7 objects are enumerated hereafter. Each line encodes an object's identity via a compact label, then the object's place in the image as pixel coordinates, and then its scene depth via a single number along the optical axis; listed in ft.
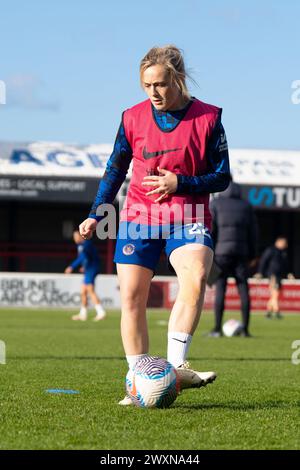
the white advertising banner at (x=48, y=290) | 97.81
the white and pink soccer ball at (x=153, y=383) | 20.42
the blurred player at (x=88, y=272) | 72.28
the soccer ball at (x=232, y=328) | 53.26
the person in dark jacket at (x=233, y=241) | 50.26
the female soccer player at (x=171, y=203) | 20.86
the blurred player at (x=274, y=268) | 87.20
